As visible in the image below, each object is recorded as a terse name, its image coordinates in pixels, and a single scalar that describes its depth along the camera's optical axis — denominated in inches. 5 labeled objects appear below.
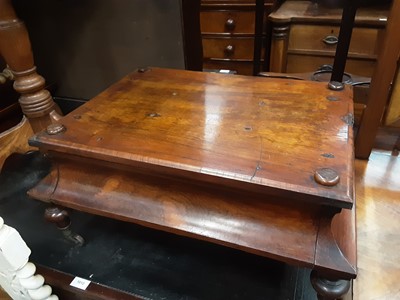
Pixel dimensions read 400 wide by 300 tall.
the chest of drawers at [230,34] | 65.9
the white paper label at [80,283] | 31.9
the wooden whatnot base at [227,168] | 22.3
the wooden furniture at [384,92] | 35.3
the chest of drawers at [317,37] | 57.7
